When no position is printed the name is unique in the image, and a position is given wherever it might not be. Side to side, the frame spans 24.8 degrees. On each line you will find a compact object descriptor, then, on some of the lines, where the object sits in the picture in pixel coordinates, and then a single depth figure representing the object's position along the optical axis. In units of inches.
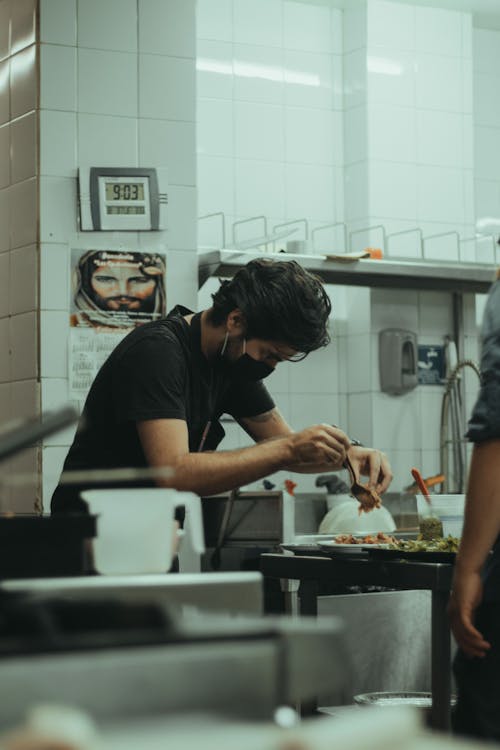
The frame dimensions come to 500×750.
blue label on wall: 205.9
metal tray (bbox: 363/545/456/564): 93.8
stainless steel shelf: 165.2
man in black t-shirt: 93.6
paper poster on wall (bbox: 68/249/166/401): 150.9
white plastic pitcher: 64.1
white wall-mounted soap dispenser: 200.1
